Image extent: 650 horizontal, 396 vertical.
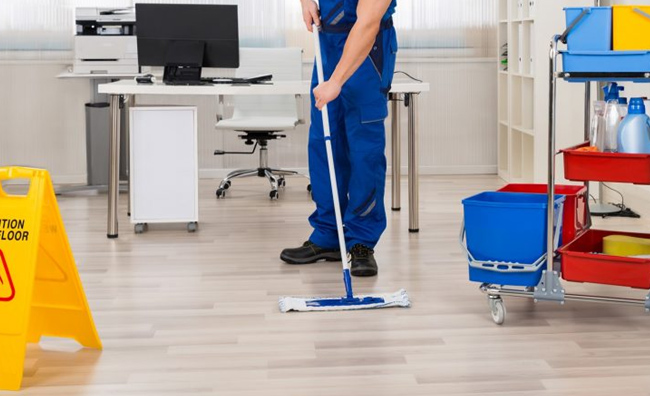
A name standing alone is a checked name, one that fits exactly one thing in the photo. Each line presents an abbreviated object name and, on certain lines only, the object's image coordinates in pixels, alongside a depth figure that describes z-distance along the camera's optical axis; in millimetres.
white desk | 4203
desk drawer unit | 4430
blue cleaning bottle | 2898
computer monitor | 4363
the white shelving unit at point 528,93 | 5375
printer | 5559
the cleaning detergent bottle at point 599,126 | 3018
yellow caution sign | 2418
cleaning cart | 2818
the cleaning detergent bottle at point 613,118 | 2980
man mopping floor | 3564
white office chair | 5746
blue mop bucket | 2918
